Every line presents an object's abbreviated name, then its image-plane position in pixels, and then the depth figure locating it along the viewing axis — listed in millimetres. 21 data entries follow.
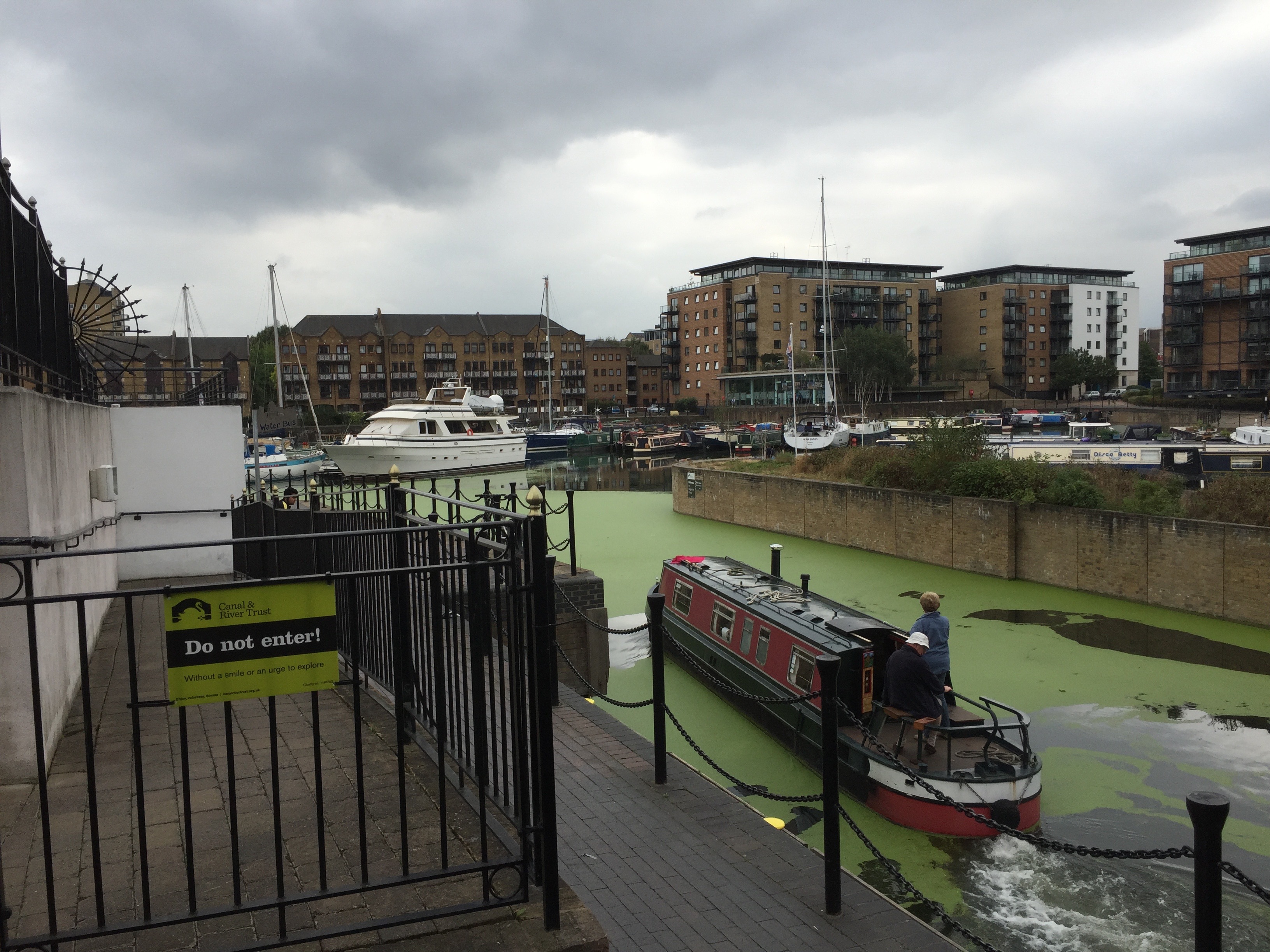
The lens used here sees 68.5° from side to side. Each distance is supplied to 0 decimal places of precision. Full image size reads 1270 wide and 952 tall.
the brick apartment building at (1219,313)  80812
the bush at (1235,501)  16719
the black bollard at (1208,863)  3307
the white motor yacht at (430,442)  52062
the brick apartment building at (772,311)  95375
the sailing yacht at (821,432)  54125
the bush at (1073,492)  19547
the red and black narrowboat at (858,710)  8117
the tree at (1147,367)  119750
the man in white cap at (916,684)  8461
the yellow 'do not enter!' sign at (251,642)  3215
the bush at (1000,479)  20900
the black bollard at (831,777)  4969
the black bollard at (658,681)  6910
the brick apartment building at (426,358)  100562
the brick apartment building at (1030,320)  102625
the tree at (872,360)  87562
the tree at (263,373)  99875
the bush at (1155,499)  18734
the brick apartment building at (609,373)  116500
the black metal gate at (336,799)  3359
